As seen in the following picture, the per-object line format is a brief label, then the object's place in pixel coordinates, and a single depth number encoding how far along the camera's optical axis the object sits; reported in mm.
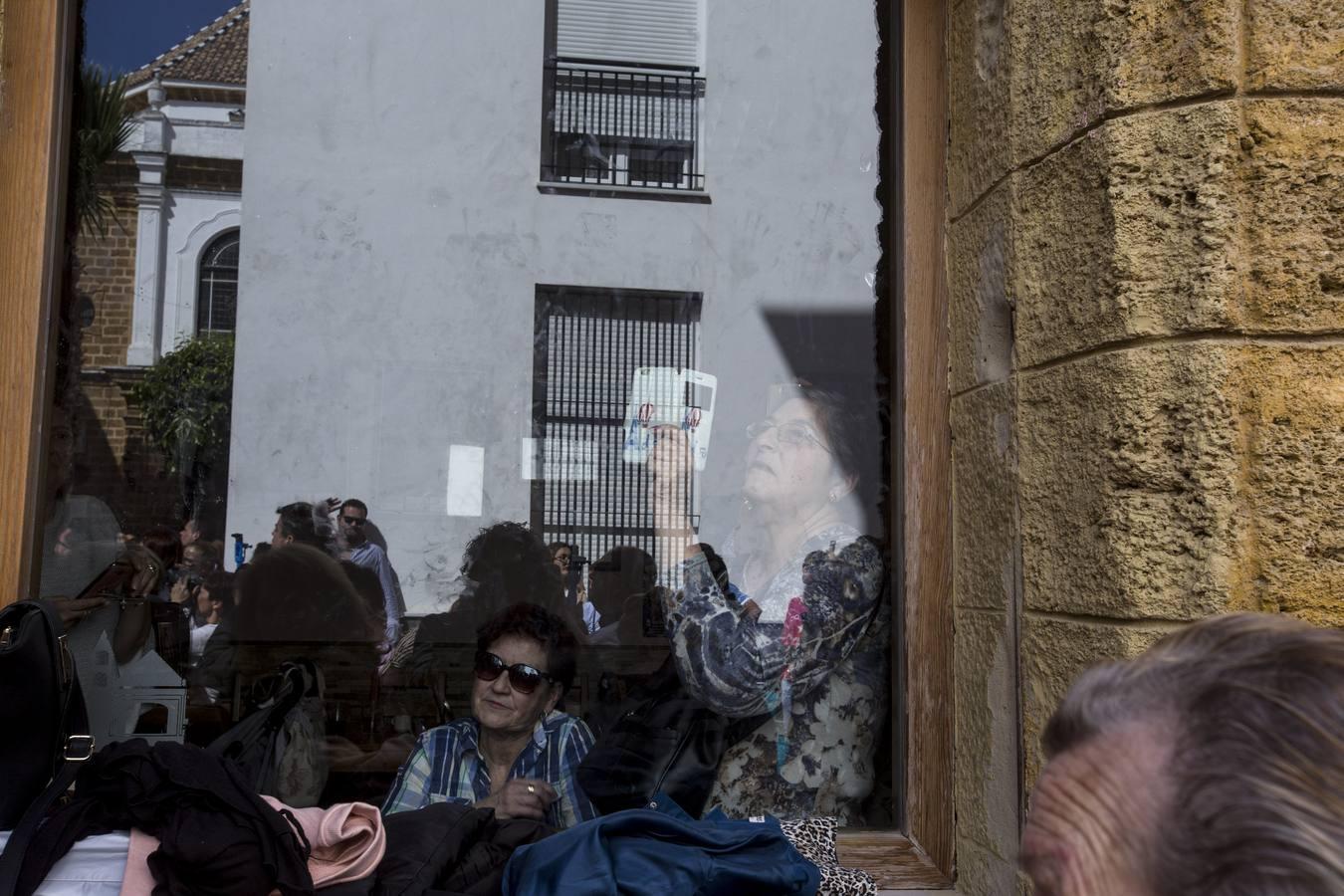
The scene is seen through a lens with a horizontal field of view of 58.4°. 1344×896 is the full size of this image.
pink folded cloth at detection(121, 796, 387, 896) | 2037
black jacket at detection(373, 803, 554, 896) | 2094
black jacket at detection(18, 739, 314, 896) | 1839
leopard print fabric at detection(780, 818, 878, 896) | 2291
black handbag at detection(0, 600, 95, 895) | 2006
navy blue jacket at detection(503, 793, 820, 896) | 2025
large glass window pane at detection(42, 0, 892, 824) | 2688
